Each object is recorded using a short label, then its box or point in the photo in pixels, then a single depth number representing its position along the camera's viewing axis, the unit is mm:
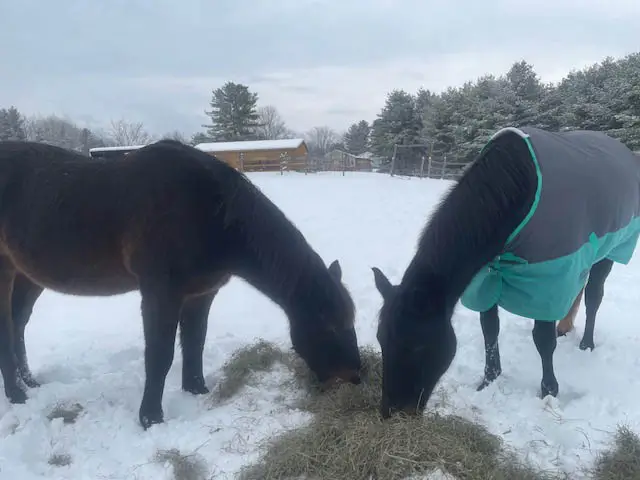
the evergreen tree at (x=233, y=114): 44812
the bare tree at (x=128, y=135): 68831
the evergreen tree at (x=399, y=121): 37656
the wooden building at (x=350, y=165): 33969
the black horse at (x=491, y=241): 2996
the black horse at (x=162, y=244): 3396
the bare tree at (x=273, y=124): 75100
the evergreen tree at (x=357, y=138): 70250
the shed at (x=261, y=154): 30922
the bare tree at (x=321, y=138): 97412
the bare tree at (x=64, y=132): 56722
